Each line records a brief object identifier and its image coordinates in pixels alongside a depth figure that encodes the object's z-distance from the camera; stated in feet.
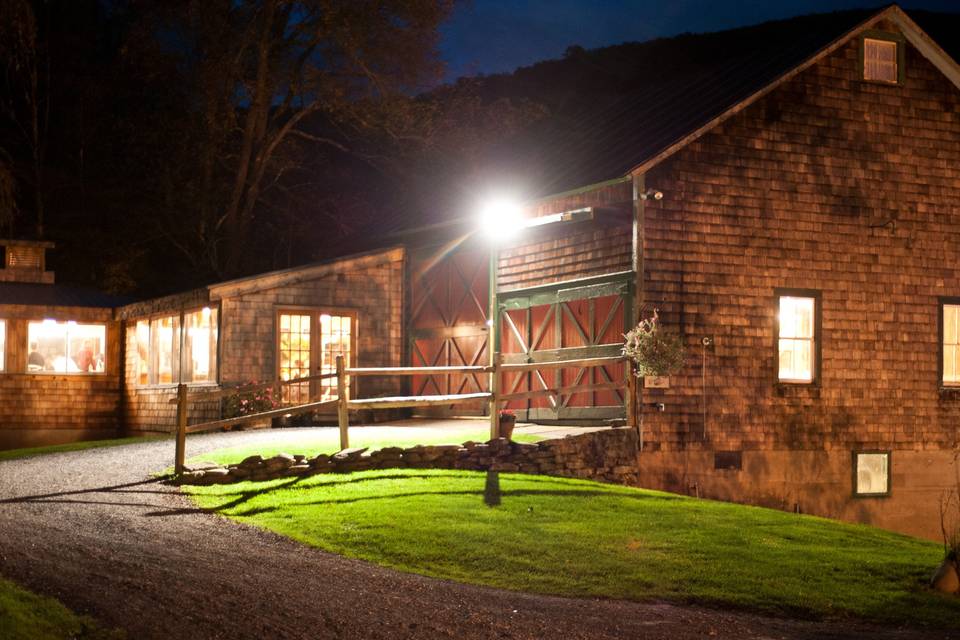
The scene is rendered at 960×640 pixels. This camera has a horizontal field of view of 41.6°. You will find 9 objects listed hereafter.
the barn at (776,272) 62.28
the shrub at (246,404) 77.41
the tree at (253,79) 112.16
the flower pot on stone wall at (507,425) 57.36
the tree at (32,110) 131.03
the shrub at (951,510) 65.05
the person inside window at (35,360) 91.81
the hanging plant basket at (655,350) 59.11
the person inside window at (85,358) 93.81
